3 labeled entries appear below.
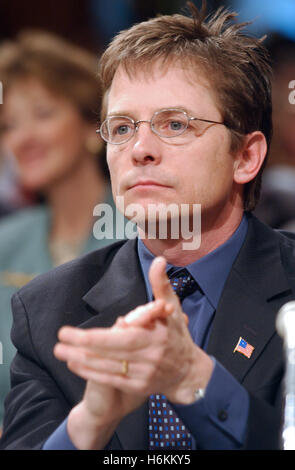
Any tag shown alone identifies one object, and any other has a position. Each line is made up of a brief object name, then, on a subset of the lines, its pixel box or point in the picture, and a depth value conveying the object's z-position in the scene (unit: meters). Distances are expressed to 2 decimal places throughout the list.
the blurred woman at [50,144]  4.84
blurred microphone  3.61
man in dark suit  3.79
